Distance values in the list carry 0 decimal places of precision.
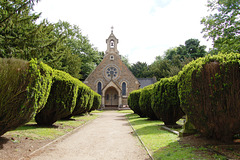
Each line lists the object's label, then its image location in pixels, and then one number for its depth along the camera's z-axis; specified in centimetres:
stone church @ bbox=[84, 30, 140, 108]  4150
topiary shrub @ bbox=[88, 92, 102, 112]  2648
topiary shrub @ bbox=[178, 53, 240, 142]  541
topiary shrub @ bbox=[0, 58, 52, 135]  586
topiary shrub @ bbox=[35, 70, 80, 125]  1069
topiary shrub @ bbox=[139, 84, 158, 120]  1592
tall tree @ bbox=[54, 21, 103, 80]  4703
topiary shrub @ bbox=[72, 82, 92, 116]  1517
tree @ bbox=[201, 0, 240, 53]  1934
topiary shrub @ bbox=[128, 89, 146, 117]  2020
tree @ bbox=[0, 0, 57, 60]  1332
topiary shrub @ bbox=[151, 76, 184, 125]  1128
